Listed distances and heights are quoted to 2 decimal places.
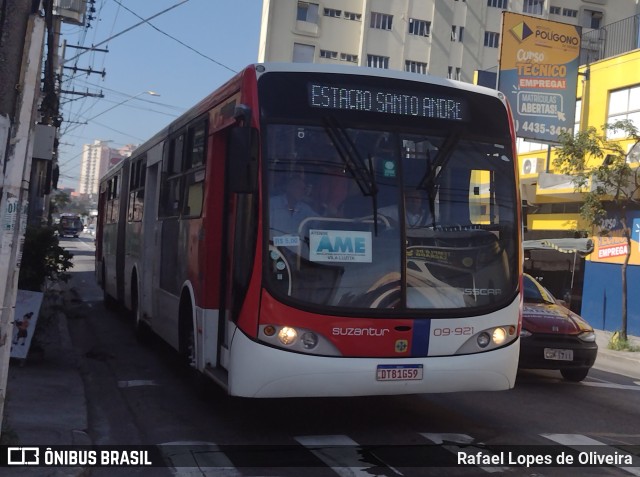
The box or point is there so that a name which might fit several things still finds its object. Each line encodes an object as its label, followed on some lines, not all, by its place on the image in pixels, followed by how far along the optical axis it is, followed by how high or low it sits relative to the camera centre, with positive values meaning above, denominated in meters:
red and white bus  6.18 +0.07
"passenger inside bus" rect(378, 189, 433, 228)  6.45 +0.33
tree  16.45 +2.06
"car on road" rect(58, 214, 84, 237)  70.47 +0.05
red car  10.00 -1.10
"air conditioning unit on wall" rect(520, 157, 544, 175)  23.81 +2.98
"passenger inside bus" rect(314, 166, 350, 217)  6.34 +0.44
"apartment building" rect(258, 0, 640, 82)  46.72 +13.99
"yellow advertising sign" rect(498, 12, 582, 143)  21.50 +5.44
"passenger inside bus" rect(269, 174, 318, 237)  6.25 +0.27
